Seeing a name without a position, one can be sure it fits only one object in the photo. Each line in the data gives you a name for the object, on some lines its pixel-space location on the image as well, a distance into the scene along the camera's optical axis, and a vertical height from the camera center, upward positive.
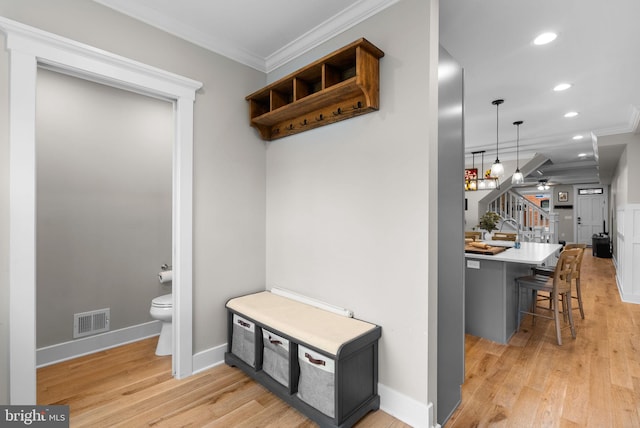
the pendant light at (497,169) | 4.44 +0.63
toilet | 2.68 -0.91
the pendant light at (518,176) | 4.71 +0.56
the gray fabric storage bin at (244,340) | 2.26 -0.96
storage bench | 1.73 -0.90
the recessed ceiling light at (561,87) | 3.30 +1.37
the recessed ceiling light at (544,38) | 2.35 +1.36
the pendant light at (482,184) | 5.47 +0.53
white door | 11.33 -0.08
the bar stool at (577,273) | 3.57 -0.72
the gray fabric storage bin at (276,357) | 2.02 -0.97
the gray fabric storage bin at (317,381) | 1.73 -0.98
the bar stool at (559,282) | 3.09 -0.73
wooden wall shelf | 1.85 +0.79
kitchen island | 3.03 -0.82
